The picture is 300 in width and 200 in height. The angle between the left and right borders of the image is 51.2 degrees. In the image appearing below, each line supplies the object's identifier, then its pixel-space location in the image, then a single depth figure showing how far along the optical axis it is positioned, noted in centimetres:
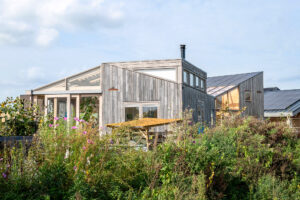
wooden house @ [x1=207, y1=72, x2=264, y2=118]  2246
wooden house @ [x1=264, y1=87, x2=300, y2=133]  2473
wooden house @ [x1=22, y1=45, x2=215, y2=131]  1303
